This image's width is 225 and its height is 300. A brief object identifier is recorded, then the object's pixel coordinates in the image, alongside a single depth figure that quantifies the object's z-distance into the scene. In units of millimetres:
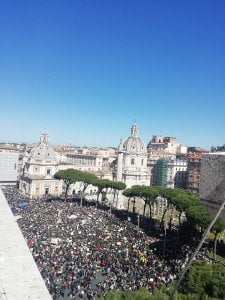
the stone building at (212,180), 22736
